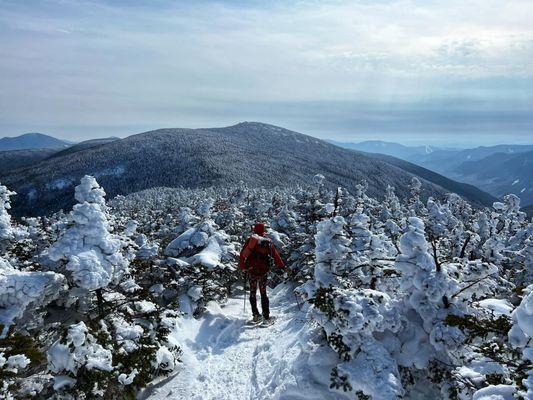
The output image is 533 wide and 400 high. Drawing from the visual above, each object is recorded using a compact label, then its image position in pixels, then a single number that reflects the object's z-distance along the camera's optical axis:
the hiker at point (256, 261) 11.45
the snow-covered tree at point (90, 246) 7.43
